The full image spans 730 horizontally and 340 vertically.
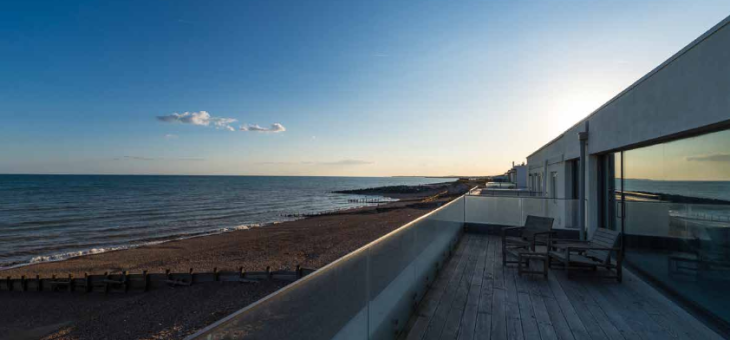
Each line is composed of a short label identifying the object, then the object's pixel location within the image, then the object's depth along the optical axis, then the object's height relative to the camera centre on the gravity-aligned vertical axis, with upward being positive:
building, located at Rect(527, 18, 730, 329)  3.18 +0.12
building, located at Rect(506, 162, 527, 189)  28.49 +0.40
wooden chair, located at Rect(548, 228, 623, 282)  4.87 -1.12
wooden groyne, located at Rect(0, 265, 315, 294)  11.24 -3.48
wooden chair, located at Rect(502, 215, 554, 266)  5.89 -1.04
